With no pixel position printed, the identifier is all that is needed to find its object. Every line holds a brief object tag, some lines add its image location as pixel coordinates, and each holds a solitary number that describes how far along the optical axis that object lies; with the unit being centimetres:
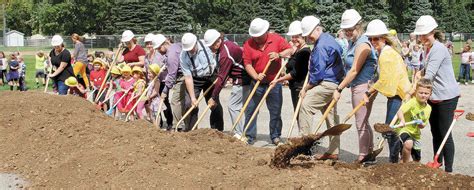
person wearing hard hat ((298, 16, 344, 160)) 769
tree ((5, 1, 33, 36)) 9406
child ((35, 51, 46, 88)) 2337
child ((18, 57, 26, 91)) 2161
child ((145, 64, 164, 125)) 1066
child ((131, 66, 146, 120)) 1128
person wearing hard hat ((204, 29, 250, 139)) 895
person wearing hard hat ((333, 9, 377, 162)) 711
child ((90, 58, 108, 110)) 1348
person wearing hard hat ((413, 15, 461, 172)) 680
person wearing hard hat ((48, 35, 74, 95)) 1211
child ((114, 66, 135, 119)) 1148
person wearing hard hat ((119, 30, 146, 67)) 1175
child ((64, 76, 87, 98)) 1239
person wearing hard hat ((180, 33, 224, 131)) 900
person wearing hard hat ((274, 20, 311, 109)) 886
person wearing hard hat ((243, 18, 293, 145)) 902
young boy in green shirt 661
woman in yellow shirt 685
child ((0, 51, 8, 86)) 2344
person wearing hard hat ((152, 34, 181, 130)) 967
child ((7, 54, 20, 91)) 2150
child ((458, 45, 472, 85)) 2156
